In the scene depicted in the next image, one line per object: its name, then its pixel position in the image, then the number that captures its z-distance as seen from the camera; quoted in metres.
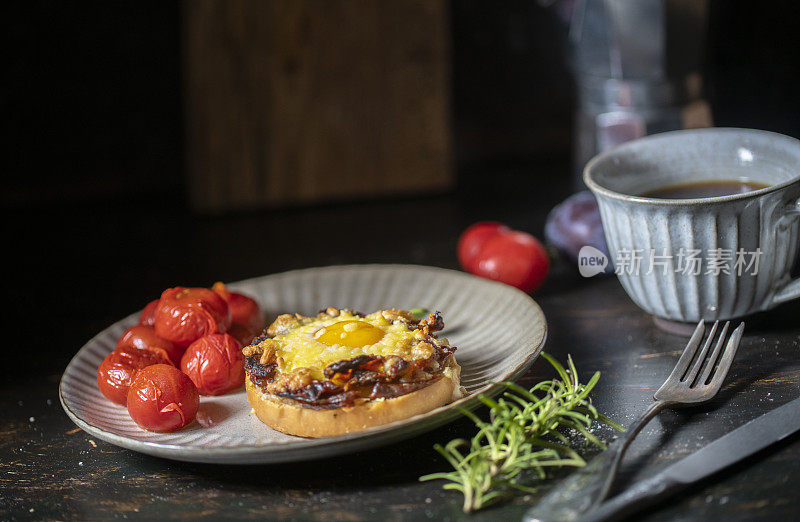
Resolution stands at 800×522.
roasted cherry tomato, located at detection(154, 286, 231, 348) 0.77
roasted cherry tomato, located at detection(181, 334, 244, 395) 0.75
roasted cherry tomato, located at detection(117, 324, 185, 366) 0.77
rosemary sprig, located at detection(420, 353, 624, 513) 0.67
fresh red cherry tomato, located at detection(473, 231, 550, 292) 0.86
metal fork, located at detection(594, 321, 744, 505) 0.71
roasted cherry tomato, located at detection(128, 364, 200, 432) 0.72
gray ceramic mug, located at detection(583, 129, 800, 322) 0.75
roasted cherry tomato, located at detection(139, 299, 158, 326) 0.80
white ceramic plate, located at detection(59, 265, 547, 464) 0.68
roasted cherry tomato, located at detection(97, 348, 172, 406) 0.74
